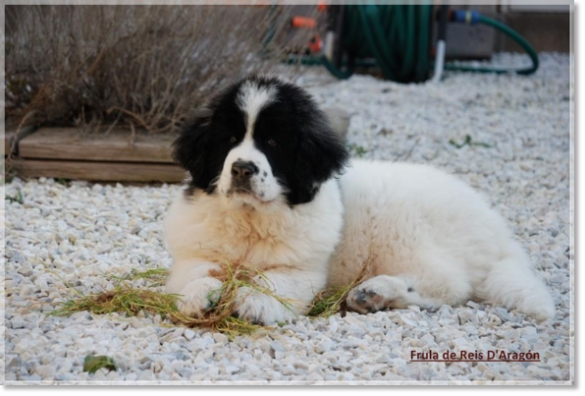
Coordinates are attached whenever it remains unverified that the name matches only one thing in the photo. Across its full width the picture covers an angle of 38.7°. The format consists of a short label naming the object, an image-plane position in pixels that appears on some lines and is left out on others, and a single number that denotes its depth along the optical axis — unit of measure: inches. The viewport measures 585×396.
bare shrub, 221.1
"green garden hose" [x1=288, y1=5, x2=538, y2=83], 336.5
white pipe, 341.1
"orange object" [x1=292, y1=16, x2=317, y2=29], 264.4
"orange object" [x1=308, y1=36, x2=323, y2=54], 330.3
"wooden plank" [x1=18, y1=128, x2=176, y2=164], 215.2
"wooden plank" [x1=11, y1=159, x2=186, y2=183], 216.2
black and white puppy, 126.9
